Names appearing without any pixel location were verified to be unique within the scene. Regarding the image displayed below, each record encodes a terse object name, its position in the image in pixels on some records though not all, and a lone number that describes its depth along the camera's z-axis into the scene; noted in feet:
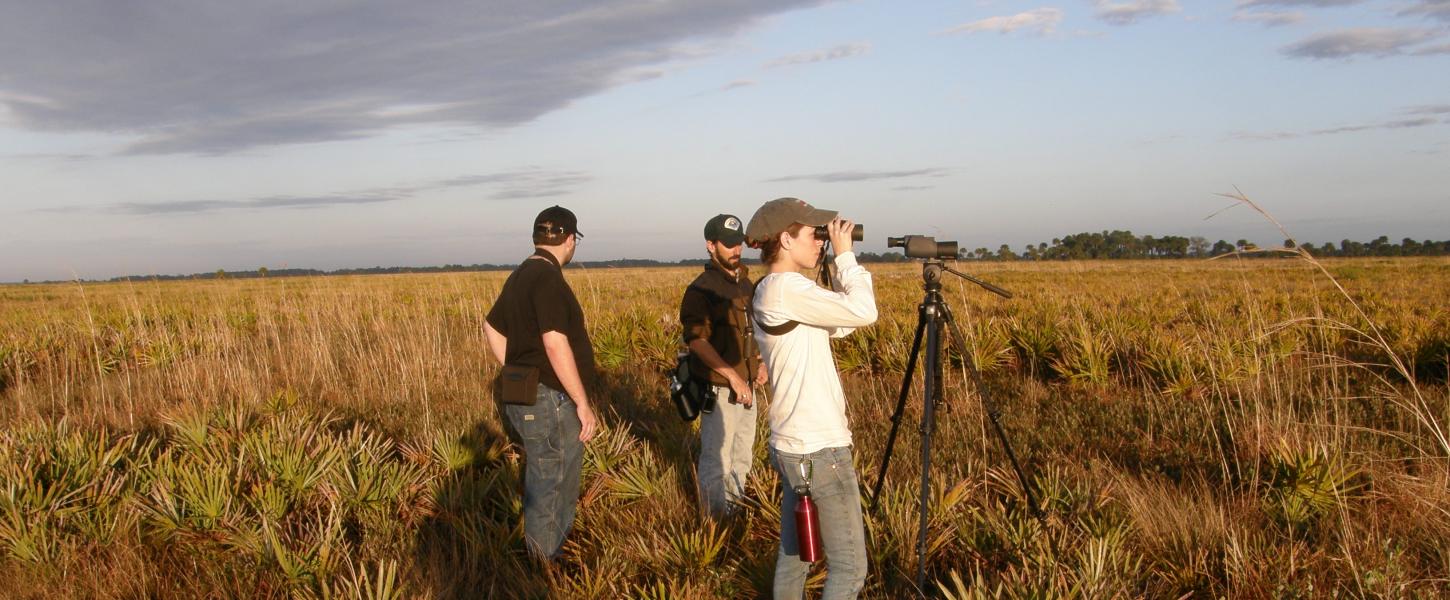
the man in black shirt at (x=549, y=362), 12.33
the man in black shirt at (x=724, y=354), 14.79
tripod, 10.80
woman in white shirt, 9.23
